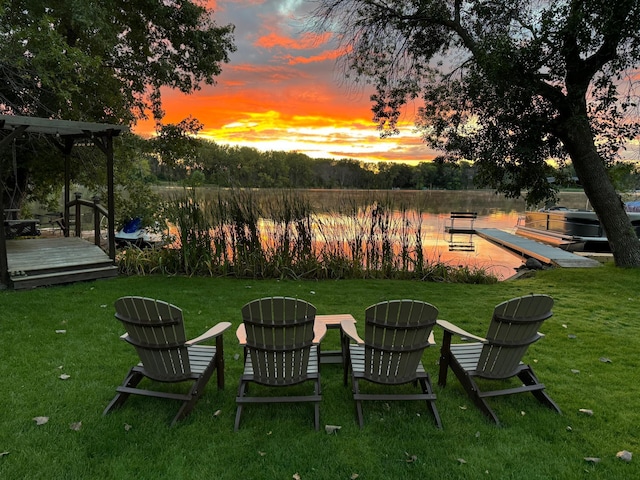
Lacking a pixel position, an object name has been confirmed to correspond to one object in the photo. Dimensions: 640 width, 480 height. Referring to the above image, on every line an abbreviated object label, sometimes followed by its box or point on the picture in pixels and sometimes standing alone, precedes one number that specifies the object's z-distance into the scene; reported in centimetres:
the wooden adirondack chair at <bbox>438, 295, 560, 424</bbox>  265
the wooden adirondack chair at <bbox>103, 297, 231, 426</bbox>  250
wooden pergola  581
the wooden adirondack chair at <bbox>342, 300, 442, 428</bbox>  254
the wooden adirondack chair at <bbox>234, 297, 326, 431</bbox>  248
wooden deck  620
